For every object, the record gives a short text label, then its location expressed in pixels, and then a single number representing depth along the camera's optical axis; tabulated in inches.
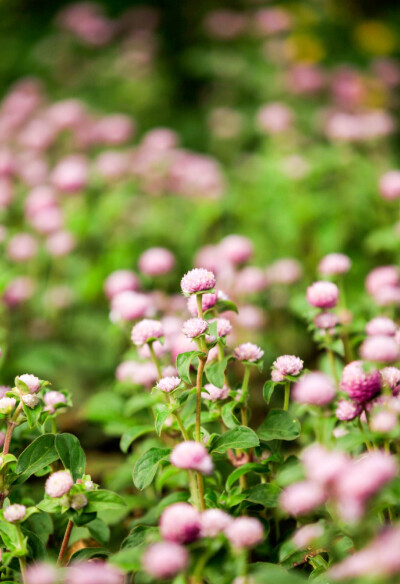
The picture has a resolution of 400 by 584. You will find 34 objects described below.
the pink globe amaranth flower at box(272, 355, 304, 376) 48.4
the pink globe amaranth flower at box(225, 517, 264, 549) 44.6
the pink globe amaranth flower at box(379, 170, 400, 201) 59.5
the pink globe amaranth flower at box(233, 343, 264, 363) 49.3
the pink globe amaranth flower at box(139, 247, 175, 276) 58.8
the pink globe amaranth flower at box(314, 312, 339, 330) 50.9
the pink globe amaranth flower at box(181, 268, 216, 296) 48.0
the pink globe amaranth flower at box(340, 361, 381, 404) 46.5
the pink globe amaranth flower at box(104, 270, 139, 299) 57.5
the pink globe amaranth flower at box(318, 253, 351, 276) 53.0
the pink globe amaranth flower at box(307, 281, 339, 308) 50.6
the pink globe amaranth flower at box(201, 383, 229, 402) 49.5
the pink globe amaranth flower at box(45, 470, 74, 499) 46.8
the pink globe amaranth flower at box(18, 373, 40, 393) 47.9
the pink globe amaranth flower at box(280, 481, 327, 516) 43.7
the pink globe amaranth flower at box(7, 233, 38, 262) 64.3
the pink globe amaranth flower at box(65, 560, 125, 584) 43.4
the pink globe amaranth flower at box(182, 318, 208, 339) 47.6
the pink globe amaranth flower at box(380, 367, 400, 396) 47.2
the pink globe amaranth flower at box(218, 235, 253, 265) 58.5
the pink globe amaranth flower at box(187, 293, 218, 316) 49.8
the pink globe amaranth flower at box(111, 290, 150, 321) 52.8
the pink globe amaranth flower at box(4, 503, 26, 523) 46.3
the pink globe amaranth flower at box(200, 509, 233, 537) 45.1
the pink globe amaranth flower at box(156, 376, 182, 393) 47.8
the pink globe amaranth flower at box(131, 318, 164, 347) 49.7
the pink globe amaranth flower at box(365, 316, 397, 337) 49.3
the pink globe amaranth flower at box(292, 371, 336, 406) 45.9
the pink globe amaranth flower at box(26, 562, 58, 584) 43.5
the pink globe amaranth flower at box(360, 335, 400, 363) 45.9
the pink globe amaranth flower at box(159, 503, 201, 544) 44.3
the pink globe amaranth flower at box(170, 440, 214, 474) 45.6
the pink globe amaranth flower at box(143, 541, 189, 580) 43.3
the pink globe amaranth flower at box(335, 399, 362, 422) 47.4
